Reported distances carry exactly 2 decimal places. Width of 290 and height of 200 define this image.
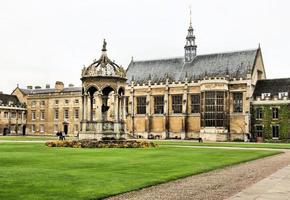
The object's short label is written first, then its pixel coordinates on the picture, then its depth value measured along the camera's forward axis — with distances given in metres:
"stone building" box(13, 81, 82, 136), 67.49
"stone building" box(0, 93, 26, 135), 66.88
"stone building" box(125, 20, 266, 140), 50.65
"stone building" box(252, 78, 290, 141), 48.50
